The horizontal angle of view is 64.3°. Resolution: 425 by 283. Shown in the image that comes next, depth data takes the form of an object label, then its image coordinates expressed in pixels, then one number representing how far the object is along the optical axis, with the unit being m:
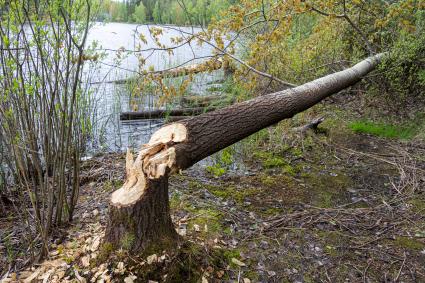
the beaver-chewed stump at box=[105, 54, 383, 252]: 2.17
